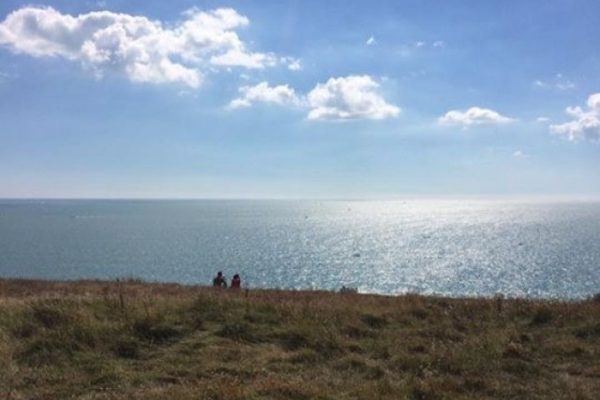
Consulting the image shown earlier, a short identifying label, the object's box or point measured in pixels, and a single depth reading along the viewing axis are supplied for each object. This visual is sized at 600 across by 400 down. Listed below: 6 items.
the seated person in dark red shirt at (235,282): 28.17
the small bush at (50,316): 12.72
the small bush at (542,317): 14.70
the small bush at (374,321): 14.06
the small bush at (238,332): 12.53
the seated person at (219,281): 29.49
